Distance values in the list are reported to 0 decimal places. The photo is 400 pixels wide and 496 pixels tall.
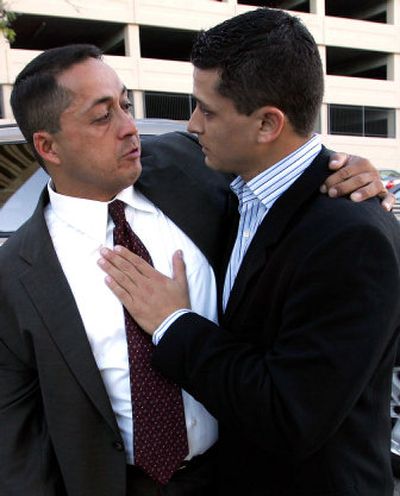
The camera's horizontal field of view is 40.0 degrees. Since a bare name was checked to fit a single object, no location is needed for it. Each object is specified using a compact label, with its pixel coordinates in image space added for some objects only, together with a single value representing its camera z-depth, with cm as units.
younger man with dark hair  124
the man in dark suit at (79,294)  158
